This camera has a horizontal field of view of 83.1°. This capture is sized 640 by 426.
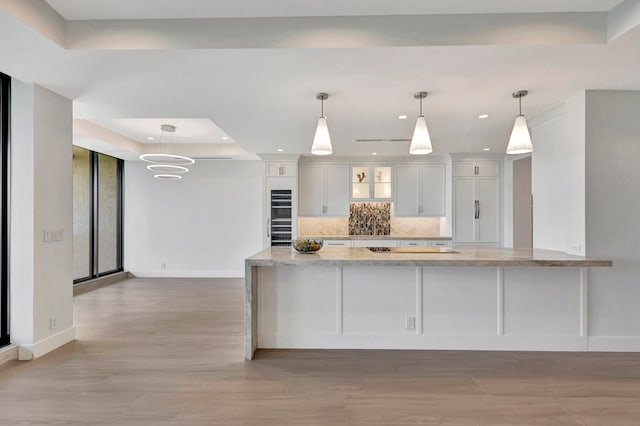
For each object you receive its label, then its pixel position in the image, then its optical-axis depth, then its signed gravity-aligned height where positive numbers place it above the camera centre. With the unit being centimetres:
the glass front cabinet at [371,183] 682 +54
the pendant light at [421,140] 310 +61
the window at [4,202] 318 +10
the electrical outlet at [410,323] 341 -105
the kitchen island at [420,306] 336 -89
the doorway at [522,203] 639 +14
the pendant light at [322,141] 314 +62
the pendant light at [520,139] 305 +61
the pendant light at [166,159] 541 +103
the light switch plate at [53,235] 333 -20
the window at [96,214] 628 -2
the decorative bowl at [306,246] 354 -34
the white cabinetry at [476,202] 643 +16
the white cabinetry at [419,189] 678 +42
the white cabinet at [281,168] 657 +80
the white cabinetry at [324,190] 680 +41
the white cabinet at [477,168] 648 +77
